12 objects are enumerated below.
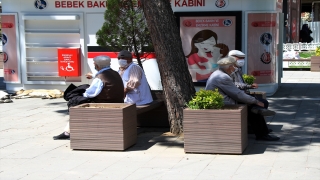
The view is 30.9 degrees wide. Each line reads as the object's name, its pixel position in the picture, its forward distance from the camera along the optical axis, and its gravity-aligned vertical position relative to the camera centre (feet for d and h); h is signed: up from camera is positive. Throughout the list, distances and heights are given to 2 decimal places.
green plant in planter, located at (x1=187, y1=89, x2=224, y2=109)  25.55 -2.17
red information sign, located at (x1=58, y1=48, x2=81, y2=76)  48.01 -0.66
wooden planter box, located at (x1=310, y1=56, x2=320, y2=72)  68.37 -1.69
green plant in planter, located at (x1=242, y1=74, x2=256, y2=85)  32.78 -1.63
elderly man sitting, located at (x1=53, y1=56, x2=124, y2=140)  28.60 -1.75
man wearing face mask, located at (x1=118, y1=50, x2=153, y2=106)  30.66 -1.58
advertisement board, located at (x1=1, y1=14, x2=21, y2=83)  49.52 +0.60
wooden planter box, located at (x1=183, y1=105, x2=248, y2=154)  25.26 -3.50
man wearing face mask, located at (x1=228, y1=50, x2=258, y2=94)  29.96 -1.34
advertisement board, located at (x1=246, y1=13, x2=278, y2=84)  44.91 +0.40
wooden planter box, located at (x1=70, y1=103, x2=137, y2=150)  26.43 -3.43
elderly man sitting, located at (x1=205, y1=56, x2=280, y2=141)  27.73 -1.85
